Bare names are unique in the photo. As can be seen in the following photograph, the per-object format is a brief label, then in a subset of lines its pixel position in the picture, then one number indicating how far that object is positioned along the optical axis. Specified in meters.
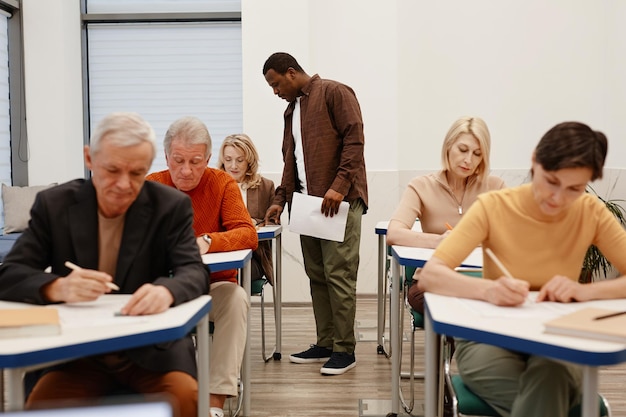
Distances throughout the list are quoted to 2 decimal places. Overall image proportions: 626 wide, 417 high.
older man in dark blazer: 1.97
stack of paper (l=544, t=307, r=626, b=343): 1.56
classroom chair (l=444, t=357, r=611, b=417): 2.01
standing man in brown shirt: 3.98
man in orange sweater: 2.80
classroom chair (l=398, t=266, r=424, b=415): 3.09
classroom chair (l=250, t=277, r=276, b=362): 3.92
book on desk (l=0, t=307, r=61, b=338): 1.61
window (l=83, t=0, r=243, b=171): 6.77
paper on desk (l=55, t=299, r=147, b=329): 1.74
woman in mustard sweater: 1.90
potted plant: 5.25
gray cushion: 6.23
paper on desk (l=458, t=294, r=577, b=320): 1.83
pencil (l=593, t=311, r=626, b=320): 1.74
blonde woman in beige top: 3.27
